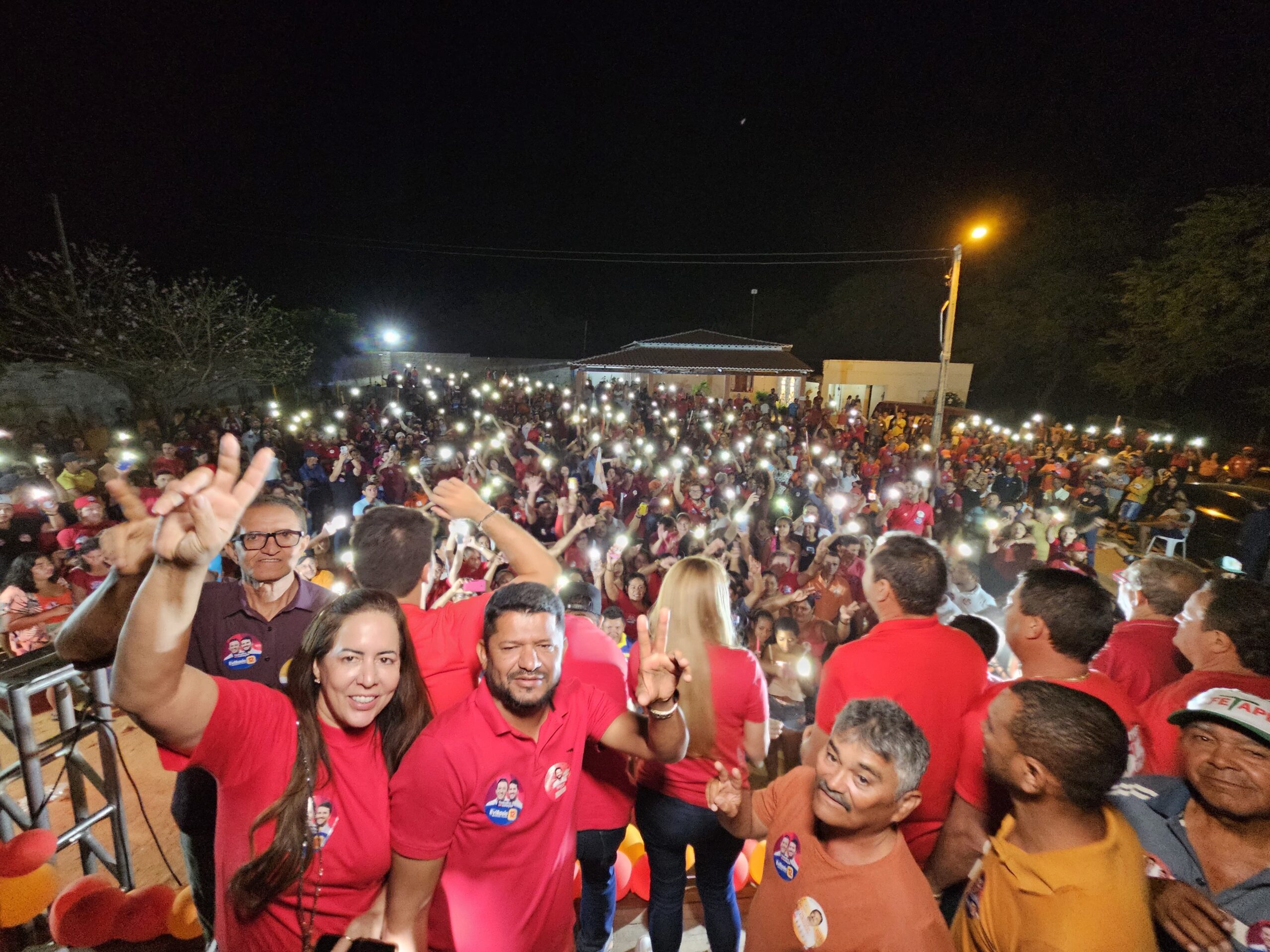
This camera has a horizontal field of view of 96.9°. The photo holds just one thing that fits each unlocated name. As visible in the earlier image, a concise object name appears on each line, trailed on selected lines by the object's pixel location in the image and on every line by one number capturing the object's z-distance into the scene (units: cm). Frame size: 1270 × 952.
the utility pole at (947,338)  1234
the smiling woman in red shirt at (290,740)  137
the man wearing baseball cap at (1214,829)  160
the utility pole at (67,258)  1377
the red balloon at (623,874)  319
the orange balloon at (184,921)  283
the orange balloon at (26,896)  260
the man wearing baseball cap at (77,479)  761
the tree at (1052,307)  2645
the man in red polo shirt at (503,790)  174
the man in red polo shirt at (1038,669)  209
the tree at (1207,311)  1702
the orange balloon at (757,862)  329
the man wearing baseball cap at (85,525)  550
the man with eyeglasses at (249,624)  237
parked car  855
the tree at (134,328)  1445
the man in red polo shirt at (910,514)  716
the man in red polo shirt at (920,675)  229
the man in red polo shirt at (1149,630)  298
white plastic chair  916
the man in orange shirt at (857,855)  153
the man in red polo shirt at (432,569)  237
